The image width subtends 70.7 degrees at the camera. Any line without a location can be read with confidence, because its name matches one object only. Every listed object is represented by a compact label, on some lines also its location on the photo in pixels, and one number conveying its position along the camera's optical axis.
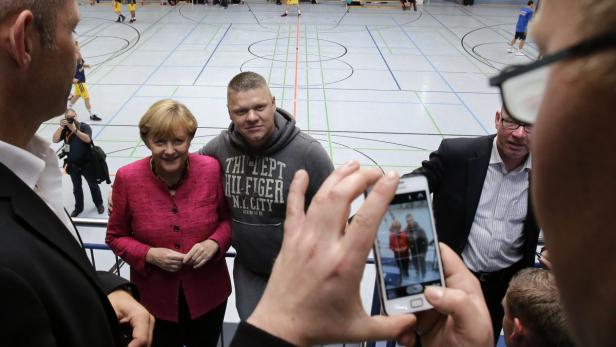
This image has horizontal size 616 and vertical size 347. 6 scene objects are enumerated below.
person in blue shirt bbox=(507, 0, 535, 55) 15.42
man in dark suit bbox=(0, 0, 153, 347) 1.10
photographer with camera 6.24
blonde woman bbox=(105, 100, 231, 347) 2.78
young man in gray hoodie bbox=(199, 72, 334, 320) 3.00
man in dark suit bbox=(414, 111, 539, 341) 3.14
